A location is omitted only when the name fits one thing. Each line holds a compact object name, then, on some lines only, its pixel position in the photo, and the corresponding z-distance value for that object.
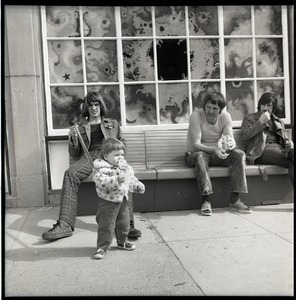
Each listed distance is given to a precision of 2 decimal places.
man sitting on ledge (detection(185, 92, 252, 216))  4.39
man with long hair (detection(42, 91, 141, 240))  3.93
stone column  4.80
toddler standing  3.13
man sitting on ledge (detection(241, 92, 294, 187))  4.66
